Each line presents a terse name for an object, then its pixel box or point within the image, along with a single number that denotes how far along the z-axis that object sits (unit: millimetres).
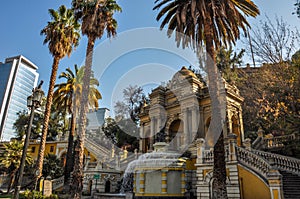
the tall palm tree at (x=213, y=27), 10969
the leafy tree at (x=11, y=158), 23923
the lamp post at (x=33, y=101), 10258
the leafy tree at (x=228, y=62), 34744
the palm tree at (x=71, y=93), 28203
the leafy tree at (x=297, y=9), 15570
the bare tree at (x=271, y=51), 16328
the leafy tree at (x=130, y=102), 41312
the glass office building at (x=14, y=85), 92938
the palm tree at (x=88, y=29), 13367
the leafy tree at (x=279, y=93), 16469
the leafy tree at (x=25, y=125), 43250
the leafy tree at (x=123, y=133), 39000
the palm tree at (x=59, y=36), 21014
